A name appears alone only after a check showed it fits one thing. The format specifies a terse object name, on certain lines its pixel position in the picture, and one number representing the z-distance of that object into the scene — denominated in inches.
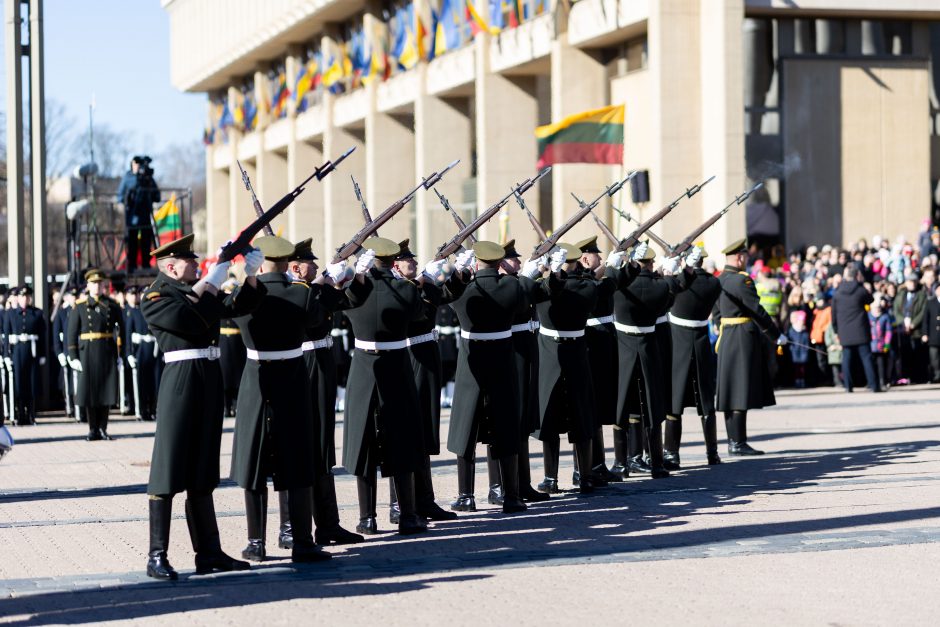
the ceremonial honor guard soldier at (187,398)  338.3
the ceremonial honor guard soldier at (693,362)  536.7
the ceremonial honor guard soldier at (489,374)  442.3
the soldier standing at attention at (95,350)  699.4
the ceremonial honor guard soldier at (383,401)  402.9
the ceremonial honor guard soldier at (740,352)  566.6
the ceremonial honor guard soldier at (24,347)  815.1
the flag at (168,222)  1151.6
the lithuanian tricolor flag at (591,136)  976.3
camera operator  964.0
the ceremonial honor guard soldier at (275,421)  364.5
